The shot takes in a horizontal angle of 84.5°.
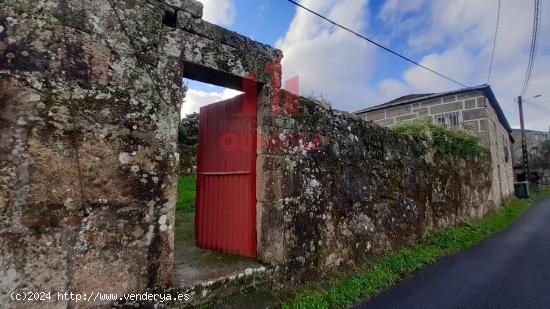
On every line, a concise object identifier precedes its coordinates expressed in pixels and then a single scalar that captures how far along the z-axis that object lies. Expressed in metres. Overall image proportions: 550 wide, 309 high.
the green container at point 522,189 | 16.39
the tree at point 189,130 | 11.38
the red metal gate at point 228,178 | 3.27
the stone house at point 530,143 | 24.47
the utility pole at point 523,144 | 18.38
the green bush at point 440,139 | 6.33
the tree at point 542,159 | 25.78
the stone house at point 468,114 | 11.16
